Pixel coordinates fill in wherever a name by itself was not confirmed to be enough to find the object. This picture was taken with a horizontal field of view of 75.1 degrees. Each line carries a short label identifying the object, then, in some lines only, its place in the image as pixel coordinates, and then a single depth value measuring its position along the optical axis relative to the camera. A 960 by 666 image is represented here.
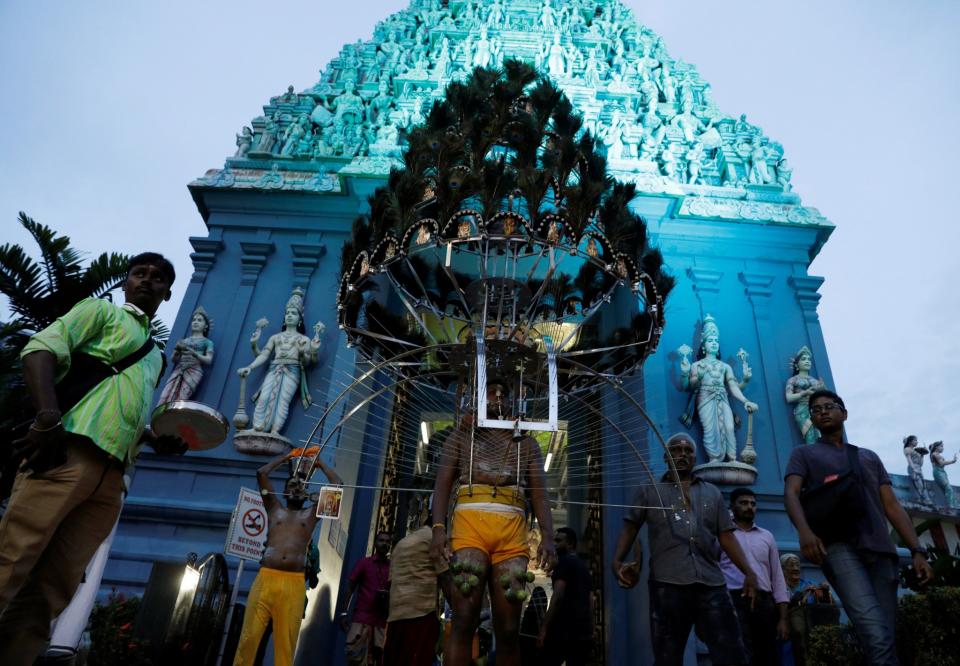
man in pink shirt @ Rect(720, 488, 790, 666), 4.53
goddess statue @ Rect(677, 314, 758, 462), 7.54
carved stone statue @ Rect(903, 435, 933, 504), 12.42
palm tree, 7.02
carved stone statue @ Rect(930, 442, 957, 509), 12.64
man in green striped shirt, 2.22
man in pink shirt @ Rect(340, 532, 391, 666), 5.73
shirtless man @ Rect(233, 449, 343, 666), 4.71
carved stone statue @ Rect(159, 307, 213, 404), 7.91
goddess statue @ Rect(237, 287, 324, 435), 7.74
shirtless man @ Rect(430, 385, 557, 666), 3.25
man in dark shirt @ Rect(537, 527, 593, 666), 4.89
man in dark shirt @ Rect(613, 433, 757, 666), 3.68
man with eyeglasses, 3.27
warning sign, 4.89
